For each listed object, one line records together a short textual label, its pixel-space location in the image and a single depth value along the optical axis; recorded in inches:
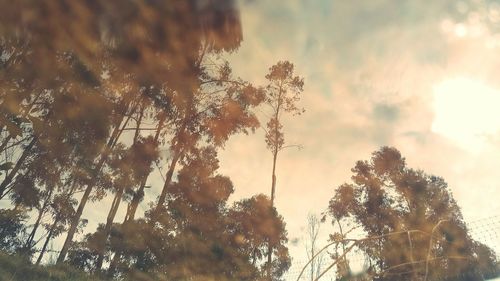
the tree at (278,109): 757.3
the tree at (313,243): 1137.7
